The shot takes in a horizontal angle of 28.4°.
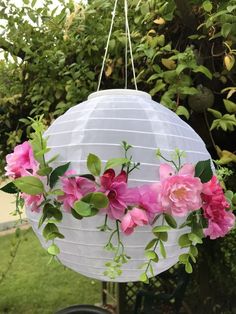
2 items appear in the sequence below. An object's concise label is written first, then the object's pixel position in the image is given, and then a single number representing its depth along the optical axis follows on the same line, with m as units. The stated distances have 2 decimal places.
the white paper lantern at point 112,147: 0.61
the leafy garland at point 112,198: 0.57
